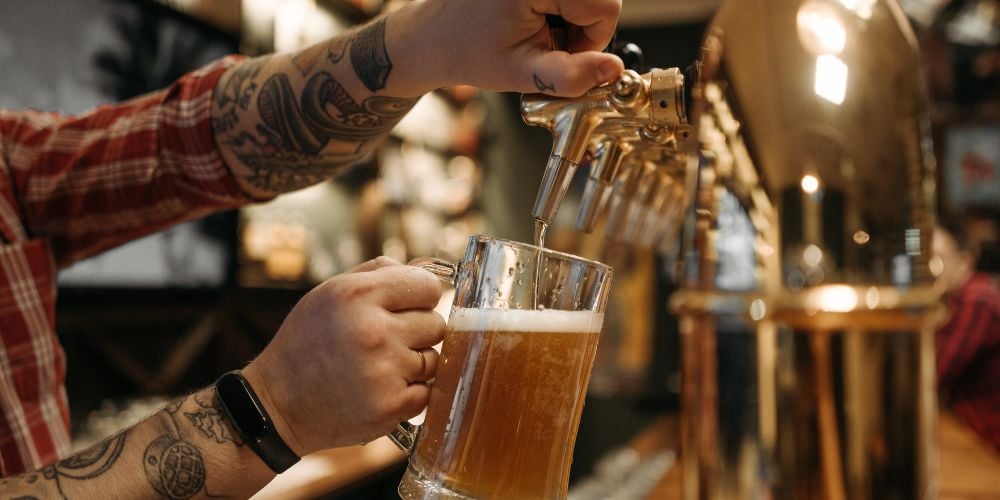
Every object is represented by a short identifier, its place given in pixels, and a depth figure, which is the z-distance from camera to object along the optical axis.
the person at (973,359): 3.04
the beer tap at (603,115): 0.62
